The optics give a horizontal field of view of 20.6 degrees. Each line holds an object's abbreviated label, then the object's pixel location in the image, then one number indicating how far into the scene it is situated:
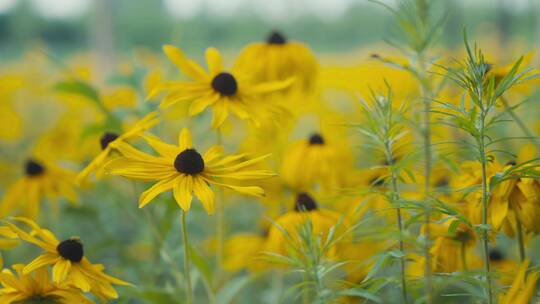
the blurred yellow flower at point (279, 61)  0.92
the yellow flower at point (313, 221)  0.78
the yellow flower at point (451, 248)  0.74
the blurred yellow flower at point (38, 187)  0.91
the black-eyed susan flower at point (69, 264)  0.69
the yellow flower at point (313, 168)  0.91
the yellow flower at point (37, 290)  0.69
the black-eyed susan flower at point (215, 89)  0.79
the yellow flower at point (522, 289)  0.65
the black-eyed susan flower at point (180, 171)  0.69
